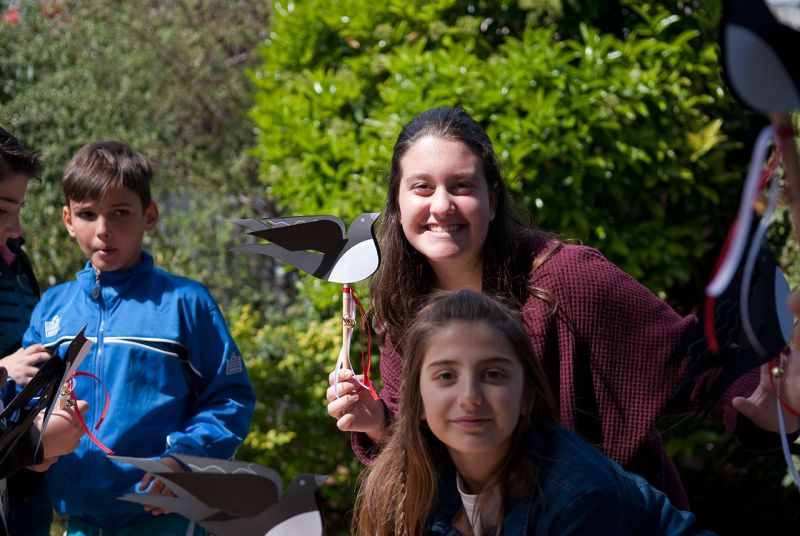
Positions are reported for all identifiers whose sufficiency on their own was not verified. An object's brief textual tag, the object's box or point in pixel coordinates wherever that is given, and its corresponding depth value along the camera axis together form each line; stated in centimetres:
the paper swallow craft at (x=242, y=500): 196
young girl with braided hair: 203
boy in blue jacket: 286
